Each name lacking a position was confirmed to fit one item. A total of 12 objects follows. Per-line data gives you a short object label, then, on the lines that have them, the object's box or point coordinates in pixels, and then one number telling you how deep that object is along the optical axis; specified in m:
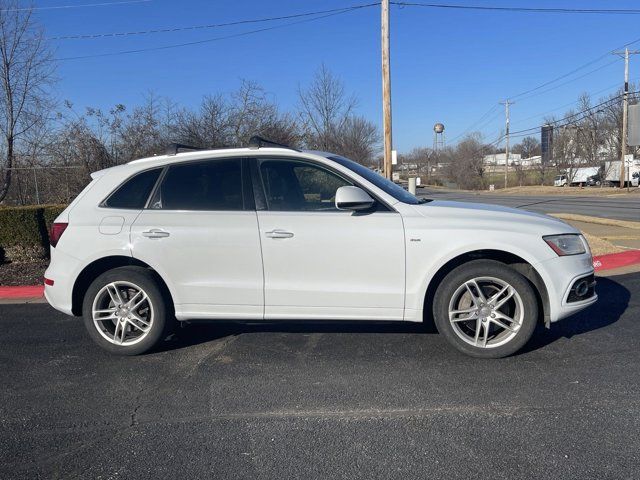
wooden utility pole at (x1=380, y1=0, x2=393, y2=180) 14.83
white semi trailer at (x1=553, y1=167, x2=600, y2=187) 62.34
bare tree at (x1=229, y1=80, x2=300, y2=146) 17.25
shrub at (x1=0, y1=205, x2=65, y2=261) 9.25
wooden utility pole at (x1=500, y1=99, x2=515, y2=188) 68.21
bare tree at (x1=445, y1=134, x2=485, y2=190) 75.00
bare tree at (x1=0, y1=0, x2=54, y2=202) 12.26
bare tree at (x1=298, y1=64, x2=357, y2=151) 22.87
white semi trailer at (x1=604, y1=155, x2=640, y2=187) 53.51
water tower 87.31
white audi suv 4.27
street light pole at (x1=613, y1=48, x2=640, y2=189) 43.44
